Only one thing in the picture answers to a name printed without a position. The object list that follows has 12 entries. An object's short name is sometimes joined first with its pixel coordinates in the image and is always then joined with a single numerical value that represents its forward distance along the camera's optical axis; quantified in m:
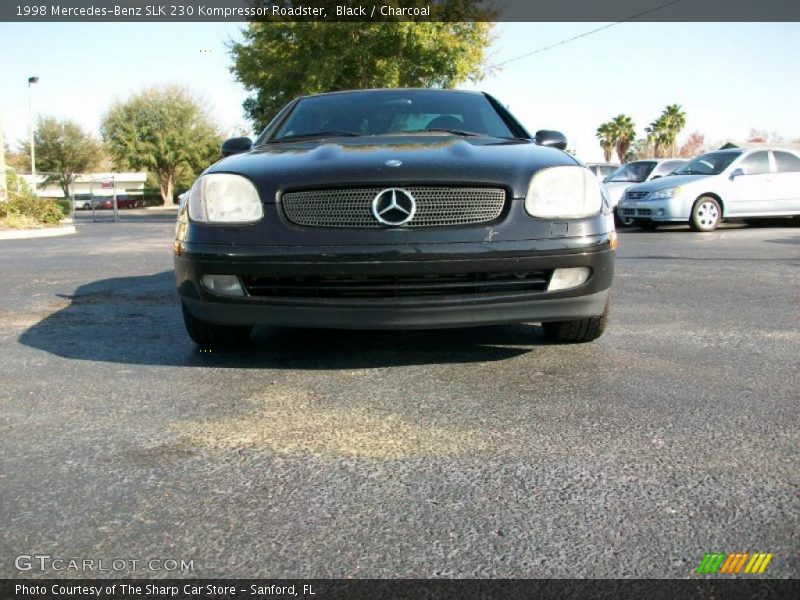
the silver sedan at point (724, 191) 13.15
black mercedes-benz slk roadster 3.16
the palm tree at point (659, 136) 54.75
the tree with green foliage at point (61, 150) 52.25
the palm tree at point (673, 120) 54.29
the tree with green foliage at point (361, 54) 22.38
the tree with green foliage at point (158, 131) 45.25
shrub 16.55
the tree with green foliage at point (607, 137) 57.16
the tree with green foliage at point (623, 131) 56.28
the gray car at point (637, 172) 16.66
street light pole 46.00
